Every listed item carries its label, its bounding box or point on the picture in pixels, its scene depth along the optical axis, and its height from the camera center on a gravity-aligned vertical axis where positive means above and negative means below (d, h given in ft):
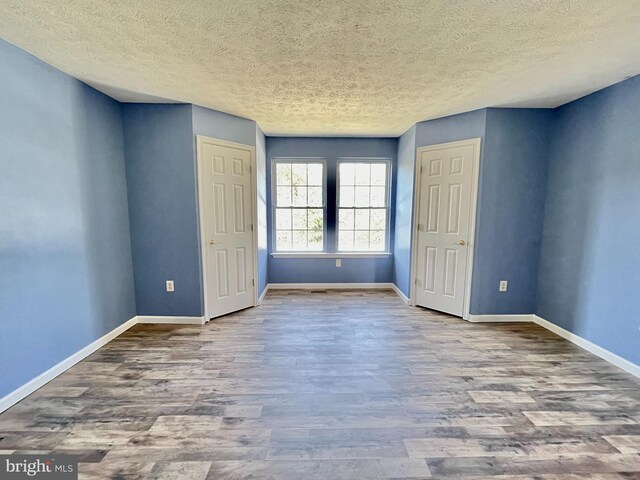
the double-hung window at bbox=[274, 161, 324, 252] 13.84 +0.26
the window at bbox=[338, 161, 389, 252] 13.95 +0.28
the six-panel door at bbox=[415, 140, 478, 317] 10.18 -0.54
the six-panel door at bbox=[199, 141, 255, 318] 9.91 -0.64
